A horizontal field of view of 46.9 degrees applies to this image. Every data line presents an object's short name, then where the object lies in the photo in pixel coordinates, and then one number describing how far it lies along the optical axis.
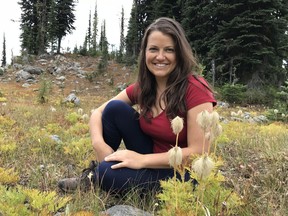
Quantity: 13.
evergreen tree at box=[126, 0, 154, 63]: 30.16
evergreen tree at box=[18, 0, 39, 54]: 33.06
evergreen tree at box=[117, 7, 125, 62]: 41.24
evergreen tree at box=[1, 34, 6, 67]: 60.46
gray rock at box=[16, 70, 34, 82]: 24.74
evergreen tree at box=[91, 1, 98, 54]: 45.14
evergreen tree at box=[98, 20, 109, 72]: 26.70
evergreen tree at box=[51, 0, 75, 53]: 33.25
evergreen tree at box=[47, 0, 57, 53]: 31.55
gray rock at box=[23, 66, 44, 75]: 26.20
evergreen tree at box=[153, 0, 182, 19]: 25.72
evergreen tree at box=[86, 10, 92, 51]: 42.82
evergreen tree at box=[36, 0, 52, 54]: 31.60
